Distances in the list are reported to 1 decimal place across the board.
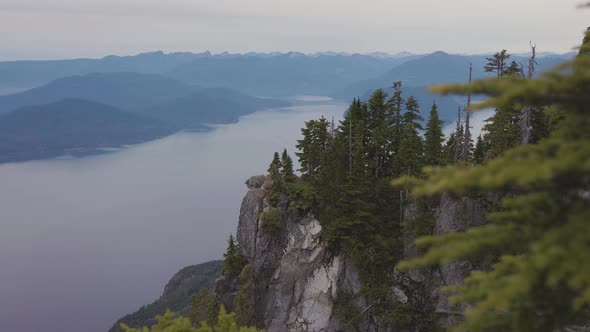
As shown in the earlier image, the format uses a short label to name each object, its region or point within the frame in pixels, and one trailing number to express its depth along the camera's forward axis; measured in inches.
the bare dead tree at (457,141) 1216.2
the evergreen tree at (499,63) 1277.1
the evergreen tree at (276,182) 1459.2
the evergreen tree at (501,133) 1106.1
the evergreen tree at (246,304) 1438.2
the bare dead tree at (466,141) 1140.6
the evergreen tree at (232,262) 1679.4
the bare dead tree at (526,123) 1013.2
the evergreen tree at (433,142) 1321.4
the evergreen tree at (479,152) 1278.7
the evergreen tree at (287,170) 1499.8
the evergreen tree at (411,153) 1289.4
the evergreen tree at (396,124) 1411.0
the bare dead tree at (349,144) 1401.8
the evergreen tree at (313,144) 1519.4
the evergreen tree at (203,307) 1549.3
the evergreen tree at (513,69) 1212.3
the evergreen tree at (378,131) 1409.9
